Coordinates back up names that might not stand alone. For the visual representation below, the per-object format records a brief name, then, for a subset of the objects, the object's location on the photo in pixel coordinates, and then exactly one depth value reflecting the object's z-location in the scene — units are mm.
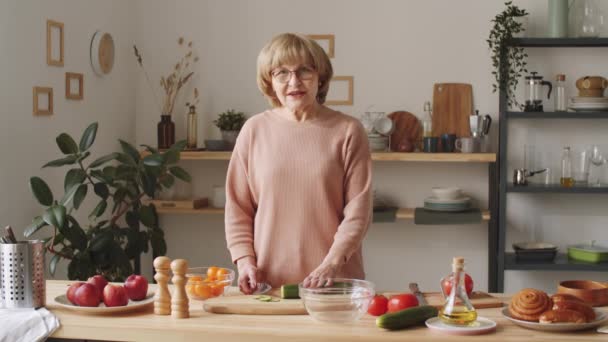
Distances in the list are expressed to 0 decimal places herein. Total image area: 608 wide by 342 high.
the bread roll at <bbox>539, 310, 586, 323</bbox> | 1910
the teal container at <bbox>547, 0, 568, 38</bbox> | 4383
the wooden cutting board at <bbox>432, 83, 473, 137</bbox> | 4641
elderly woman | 2314
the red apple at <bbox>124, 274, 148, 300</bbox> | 2162
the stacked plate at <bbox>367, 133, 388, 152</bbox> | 4590
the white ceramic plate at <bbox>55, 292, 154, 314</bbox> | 2084
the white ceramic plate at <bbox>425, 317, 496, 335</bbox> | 1888
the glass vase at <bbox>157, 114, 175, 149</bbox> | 4820
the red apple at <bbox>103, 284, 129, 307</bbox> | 2104
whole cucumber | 1928
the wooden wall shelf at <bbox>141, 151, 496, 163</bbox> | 4409
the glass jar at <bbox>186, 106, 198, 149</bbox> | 4816
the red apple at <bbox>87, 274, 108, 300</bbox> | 2146
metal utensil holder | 2123
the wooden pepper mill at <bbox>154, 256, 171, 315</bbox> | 2037
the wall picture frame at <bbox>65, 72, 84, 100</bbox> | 4172
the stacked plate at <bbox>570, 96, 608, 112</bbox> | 4363
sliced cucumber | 2219
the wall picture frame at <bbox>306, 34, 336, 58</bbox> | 4746
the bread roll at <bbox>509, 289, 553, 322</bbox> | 1948
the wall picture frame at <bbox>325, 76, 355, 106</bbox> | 4754
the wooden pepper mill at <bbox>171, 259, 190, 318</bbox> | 2057
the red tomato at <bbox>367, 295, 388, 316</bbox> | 2076
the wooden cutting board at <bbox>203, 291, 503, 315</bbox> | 2092
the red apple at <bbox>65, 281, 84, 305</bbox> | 2143
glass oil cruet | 1922
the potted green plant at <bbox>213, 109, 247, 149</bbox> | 4750
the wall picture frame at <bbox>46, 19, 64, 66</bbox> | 3955
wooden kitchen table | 1882
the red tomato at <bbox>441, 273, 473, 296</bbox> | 2047
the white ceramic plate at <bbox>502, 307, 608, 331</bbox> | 1895
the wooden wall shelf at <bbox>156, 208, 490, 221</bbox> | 4656
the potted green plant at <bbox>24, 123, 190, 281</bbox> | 3688
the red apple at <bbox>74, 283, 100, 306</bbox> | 2115
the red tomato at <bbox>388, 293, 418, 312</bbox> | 2061
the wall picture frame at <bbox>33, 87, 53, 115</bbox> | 3871
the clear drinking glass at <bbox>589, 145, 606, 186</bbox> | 4484
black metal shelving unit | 4352
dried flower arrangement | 4910
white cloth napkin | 1973
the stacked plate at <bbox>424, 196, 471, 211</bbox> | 4477
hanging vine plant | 4371
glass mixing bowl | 1973
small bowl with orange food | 2260
